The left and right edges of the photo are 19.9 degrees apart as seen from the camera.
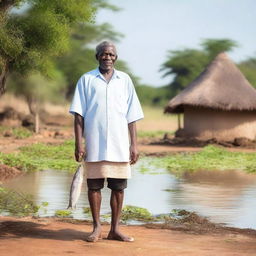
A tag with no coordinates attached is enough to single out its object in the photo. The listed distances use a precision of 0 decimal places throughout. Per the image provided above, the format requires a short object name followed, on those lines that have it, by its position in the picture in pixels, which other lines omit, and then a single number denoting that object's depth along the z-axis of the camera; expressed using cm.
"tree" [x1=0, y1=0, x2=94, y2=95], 1825
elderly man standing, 680
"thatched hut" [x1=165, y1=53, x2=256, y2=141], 2914
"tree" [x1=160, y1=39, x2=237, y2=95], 6031
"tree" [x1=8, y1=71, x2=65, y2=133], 3800
